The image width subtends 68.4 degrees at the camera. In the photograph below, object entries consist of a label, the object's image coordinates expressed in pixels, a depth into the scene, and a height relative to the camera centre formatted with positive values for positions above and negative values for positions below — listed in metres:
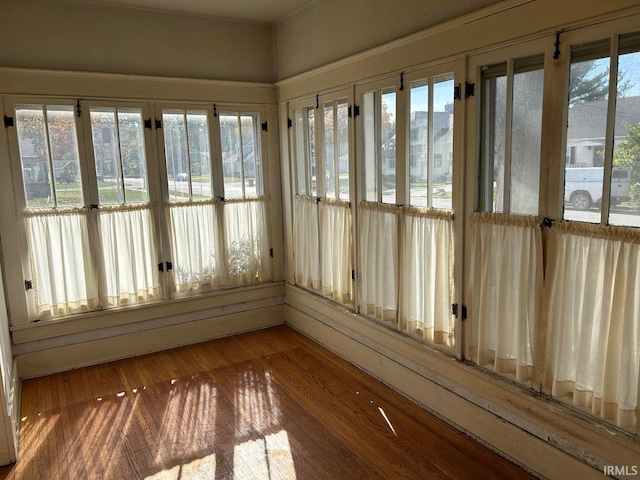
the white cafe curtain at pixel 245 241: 4.43 -0.61
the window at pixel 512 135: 2.29 +0.17
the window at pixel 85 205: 3.60 -0.19
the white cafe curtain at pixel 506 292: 2.32 -0.64
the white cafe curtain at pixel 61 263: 3.65 -0.64
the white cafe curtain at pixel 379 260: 3.24 -0.62
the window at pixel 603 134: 1.92 +0.13
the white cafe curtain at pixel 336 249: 3.73 -0.61
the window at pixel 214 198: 4.13 -0.19
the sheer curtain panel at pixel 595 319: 1.95 -0.67
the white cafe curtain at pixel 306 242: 4.17 -0.62
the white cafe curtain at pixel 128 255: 3.89 -0.63
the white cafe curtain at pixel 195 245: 4.17 -0.60
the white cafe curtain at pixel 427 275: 2.84 -0.65
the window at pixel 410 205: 2.81 -0.22
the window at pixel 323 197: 3.68 -0.19
